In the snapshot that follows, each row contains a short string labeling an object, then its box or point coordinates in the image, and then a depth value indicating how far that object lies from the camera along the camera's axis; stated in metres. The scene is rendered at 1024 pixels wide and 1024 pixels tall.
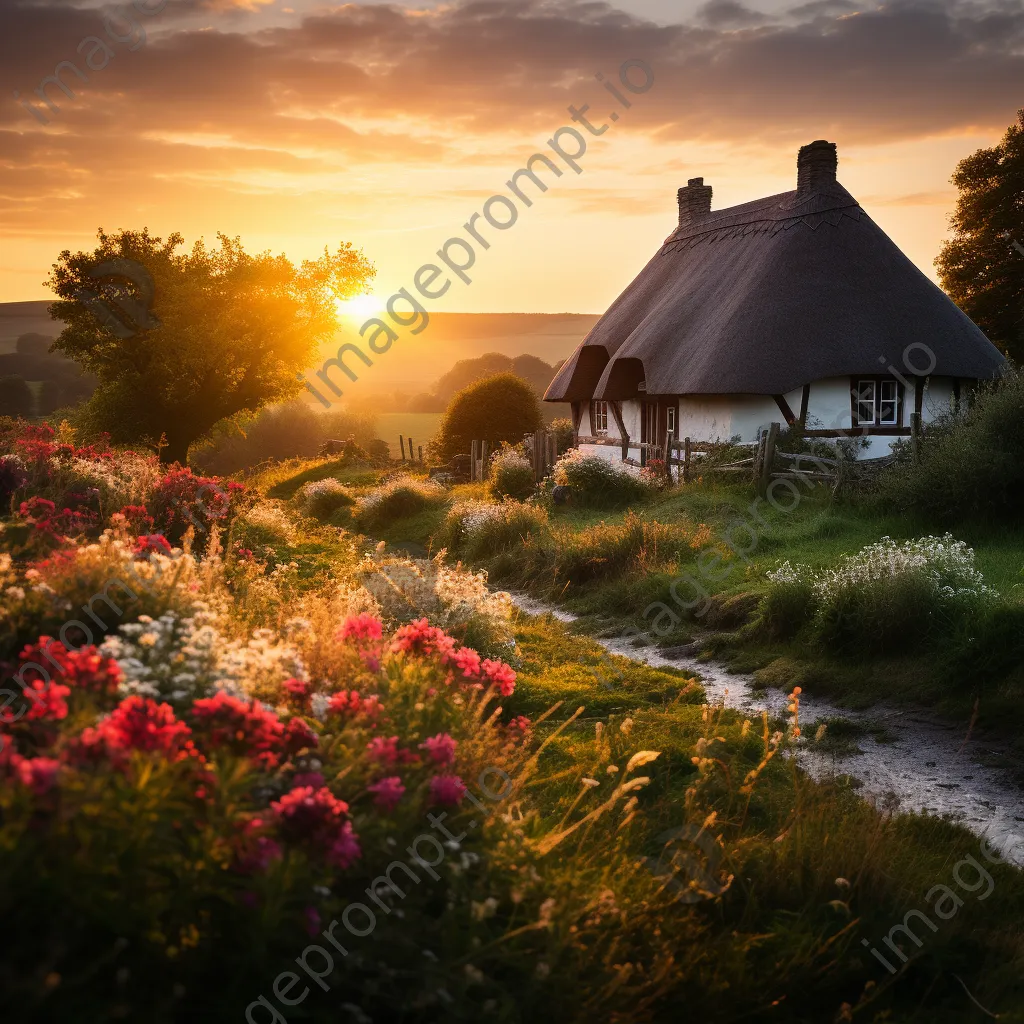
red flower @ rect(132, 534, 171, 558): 5.62
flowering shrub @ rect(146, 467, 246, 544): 10.02
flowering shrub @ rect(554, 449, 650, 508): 19.39
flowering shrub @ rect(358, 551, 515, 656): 7.71
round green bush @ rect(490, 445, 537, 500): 22.84
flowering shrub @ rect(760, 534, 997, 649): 8.80
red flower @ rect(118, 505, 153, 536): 8.02
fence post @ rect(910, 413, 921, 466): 15.77
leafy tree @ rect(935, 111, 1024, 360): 28.14
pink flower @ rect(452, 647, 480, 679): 4.65
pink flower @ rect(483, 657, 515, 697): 4.71
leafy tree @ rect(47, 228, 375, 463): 30.95
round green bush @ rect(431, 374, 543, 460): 33.50
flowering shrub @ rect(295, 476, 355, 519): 23.95
